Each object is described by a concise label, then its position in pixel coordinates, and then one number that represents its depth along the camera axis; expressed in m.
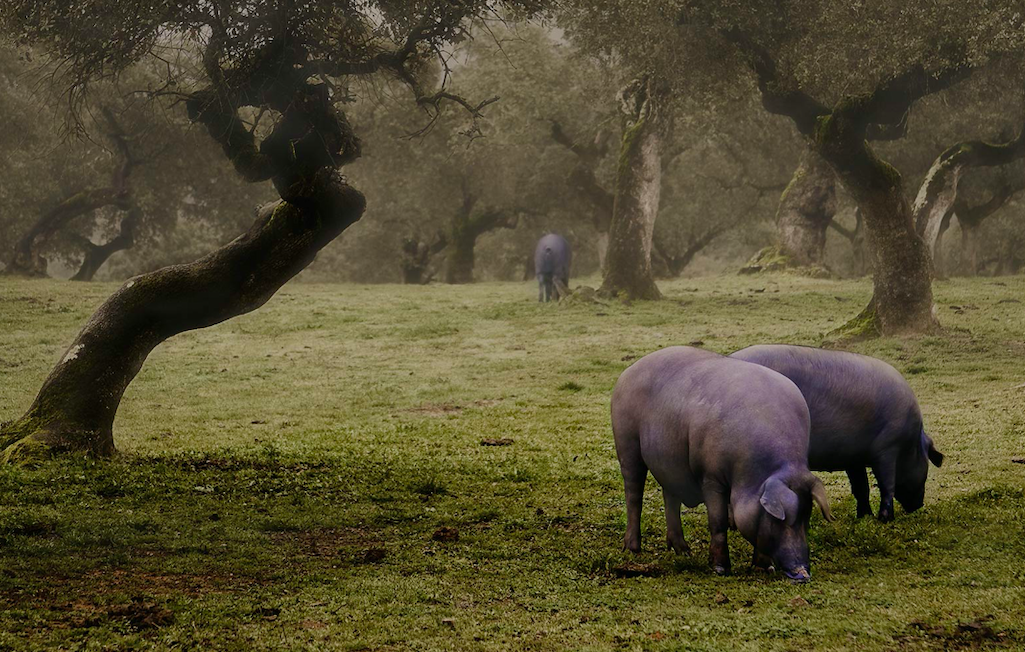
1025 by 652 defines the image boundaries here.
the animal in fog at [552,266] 32.84
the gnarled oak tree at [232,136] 12.66
